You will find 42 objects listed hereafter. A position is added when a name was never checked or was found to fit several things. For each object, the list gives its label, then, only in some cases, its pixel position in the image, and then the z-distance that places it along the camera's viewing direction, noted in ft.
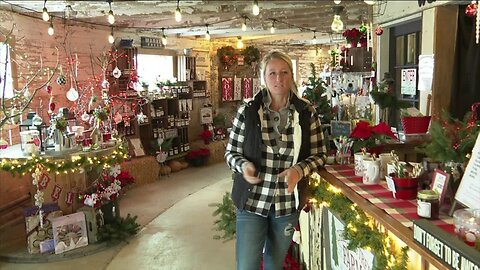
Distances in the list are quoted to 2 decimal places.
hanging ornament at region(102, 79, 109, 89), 18.72
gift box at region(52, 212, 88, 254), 13.02
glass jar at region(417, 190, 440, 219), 4.91
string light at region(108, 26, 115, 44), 19.24
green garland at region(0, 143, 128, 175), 12.02
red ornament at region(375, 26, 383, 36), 15.42
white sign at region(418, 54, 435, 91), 12.85
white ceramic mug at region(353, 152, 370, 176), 7.12
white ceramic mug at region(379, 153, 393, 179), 6.82
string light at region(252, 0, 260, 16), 14.30
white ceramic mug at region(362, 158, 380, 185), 6.68
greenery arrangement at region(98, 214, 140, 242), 13.87
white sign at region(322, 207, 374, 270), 6.26
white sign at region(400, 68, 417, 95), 14.55
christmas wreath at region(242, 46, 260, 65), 32.24
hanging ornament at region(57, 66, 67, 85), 15.60
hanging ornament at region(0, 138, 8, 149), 13.11
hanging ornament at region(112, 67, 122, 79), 20.43
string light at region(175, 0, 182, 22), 14.63
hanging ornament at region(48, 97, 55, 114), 13.99
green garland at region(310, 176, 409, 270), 5.41
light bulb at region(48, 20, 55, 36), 16.52
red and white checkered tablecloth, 4.91
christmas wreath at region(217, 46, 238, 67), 30.50
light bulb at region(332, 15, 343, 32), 14.33
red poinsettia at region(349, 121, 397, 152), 7.68
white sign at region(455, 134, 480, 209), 4.65
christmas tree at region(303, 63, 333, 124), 9.93
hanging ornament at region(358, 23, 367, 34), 15.77
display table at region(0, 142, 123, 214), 12.13
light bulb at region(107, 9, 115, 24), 14.73
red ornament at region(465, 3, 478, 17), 10.13
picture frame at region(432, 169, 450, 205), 5.14
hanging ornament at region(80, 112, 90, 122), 15.56
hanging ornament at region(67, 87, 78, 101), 16.55
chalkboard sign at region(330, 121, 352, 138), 8.54
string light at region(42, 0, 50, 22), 13.80
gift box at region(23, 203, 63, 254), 12.99
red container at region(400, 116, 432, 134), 7.78
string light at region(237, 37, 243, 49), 28.27
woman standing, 6.81
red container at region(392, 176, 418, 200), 5.74
